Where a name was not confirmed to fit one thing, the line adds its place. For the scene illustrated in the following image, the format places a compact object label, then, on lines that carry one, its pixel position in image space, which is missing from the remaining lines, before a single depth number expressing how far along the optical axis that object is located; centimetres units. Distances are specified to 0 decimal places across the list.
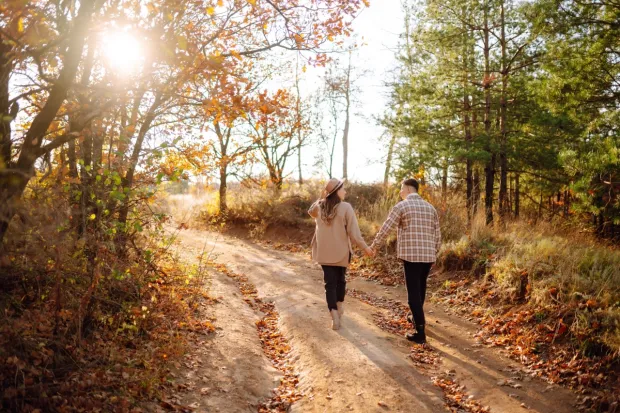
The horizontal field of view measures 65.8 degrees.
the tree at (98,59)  394
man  653
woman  675
